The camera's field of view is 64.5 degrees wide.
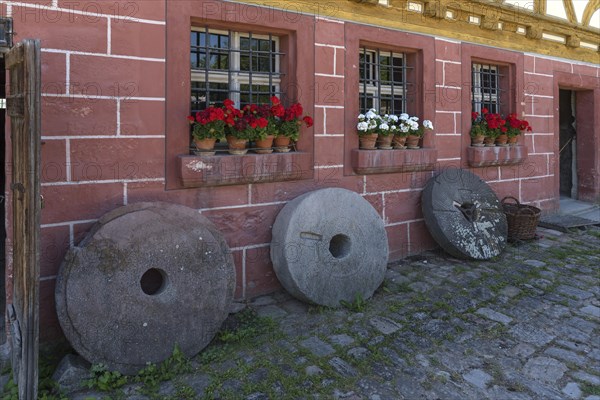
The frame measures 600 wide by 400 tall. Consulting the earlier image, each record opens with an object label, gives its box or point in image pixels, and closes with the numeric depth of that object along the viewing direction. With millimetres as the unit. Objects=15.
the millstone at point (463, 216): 5207
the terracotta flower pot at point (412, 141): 5277
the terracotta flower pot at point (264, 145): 4145
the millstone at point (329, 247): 3996
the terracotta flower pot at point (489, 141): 6170
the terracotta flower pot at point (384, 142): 5039
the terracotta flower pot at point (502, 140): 6371
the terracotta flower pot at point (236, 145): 3994
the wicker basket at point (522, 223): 5910
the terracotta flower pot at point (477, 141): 6050
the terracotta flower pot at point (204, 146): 3838
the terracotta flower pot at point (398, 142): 5172
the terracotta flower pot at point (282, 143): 4250
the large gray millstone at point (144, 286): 2961
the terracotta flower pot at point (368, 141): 4883
